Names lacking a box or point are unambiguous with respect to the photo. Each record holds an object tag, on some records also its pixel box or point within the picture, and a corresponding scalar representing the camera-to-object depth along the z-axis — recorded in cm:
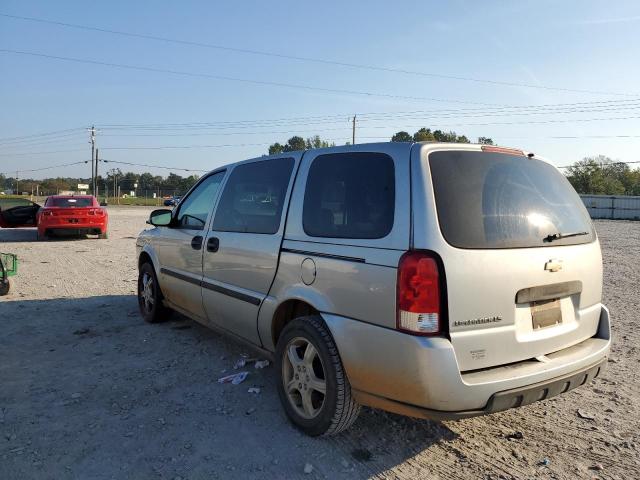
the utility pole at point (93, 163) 6231
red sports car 1400
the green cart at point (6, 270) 700
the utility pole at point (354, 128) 5894
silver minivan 248
